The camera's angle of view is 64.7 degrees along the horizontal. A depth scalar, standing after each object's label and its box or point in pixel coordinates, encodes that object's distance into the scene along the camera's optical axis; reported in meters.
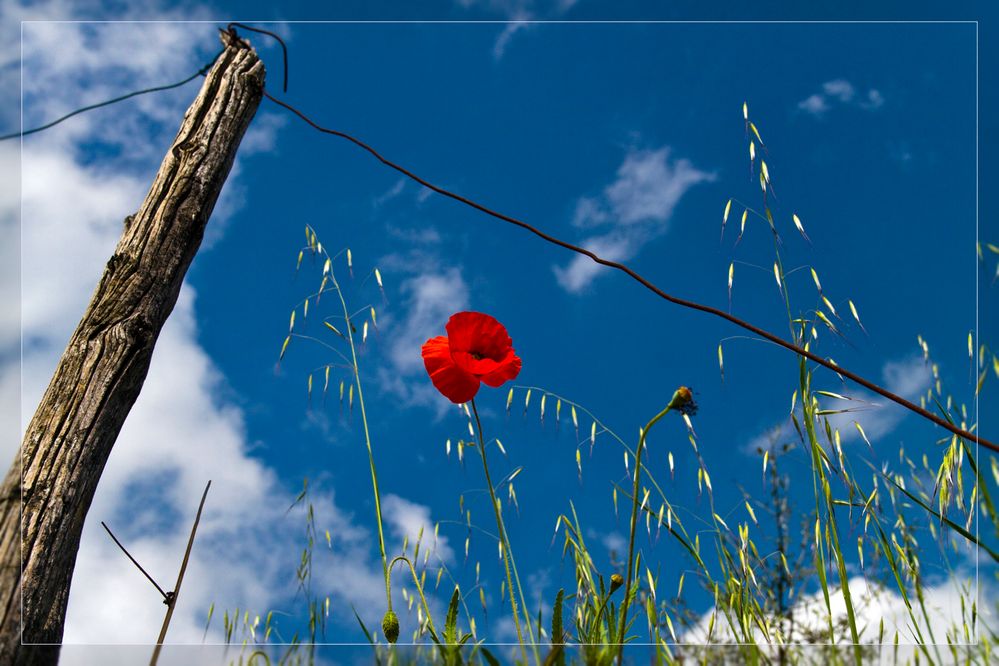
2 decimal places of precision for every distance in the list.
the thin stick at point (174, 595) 1.10
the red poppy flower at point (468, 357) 1.24
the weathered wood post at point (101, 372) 1.04
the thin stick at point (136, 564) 1.13
